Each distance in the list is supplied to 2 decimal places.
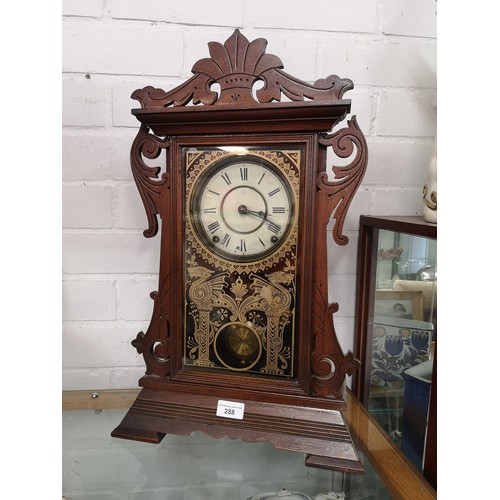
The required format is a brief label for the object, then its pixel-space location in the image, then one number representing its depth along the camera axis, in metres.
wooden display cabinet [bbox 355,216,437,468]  0.71
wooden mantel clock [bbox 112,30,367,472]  0.64
